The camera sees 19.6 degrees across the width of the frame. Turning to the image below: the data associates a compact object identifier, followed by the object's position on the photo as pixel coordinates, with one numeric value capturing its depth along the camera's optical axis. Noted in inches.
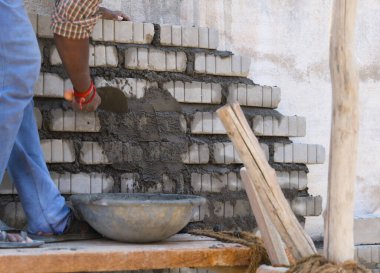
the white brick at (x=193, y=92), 242.0
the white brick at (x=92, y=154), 226.0
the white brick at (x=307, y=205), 255.6
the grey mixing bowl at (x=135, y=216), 195.4
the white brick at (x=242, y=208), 246.0
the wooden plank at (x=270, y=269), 178.0
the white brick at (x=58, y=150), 220.8
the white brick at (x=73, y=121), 222.9
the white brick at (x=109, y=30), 232.7
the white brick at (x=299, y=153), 257.8
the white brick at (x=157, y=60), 238.0
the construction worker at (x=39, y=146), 199.3
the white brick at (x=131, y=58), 234.7
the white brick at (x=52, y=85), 222.6
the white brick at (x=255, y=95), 252.1
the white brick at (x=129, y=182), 232.0
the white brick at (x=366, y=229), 284.1
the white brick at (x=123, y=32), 234.5
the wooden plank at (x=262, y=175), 181.4
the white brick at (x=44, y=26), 222.8
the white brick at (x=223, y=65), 248.0
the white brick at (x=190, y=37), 243.1
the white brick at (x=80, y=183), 224.0
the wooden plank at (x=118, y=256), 173.7
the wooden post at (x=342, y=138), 166.6
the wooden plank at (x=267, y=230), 186.3
